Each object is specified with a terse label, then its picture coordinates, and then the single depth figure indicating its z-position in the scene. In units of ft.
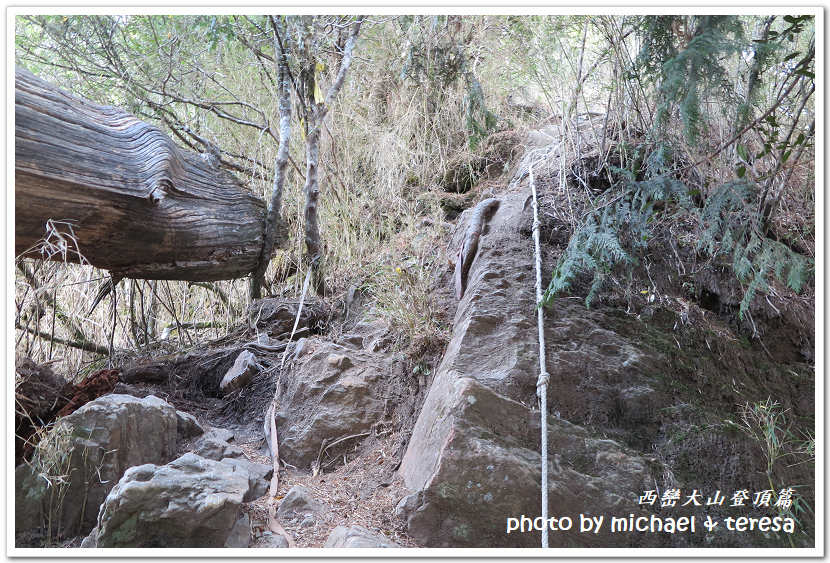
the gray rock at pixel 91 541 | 5.19
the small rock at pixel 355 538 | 5.08
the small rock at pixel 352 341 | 9.61
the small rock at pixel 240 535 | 5.49
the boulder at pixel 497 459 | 5.49
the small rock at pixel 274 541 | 5.63
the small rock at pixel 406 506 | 5.72
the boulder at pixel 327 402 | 7.70
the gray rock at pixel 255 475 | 6.44
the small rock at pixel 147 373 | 9.47
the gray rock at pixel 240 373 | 9.24
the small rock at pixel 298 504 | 6.12
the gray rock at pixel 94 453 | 5.67
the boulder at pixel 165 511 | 5.11
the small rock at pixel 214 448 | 7.20
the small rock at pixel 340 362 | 8.39
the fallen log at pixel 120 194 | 6.39
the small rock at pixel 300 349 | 9.04
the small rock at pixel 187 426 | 7.54
